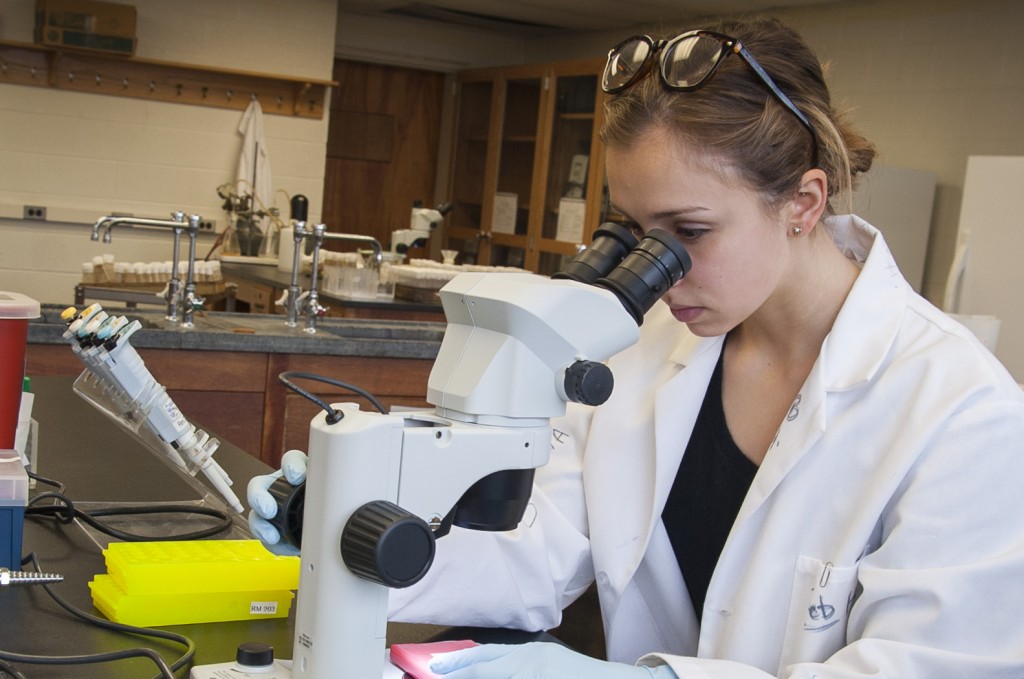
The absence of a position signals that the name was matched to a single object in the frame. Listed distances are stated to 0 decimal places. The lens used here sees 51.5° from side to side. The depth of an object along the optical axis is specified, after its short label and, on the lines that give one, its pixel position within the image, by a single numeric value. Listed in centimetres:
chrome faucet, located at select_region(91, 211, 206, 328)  307
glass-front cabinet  641
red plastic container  134
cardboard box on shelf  570
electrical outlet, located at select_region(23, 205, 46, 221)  599
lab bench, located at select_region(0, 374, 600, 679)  102
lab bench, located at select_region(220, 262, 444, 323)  425
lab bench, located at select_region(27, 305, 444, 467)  288
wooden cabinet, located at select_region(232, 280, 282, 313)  462
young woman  105
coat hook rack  593
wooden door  770
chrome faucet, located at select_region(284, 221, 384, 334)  331
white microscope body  83
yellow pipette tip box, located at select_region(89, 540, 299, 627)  108
